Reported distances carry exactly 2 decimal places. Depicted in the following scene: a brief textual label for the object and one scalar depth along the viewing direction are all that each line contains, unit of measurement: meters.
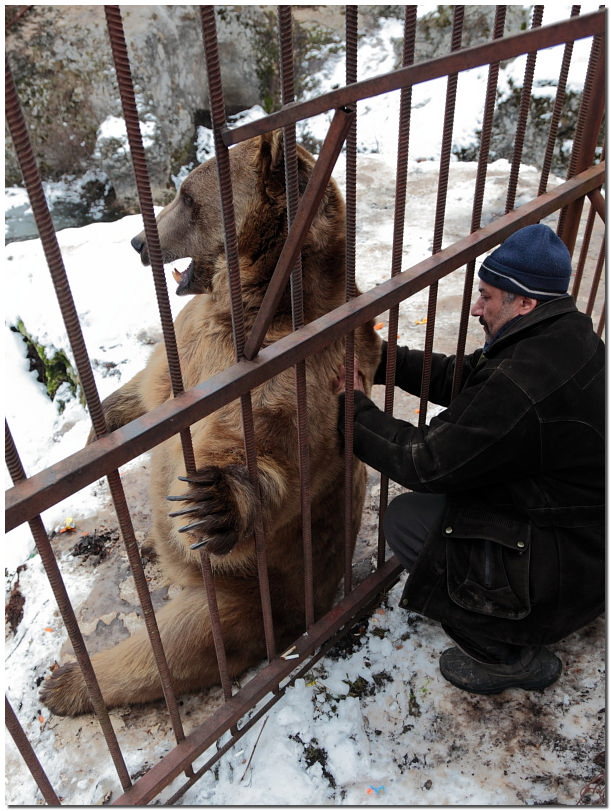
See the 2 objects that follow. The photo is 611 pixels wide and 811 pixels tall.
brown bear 2.50
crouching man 2.21
